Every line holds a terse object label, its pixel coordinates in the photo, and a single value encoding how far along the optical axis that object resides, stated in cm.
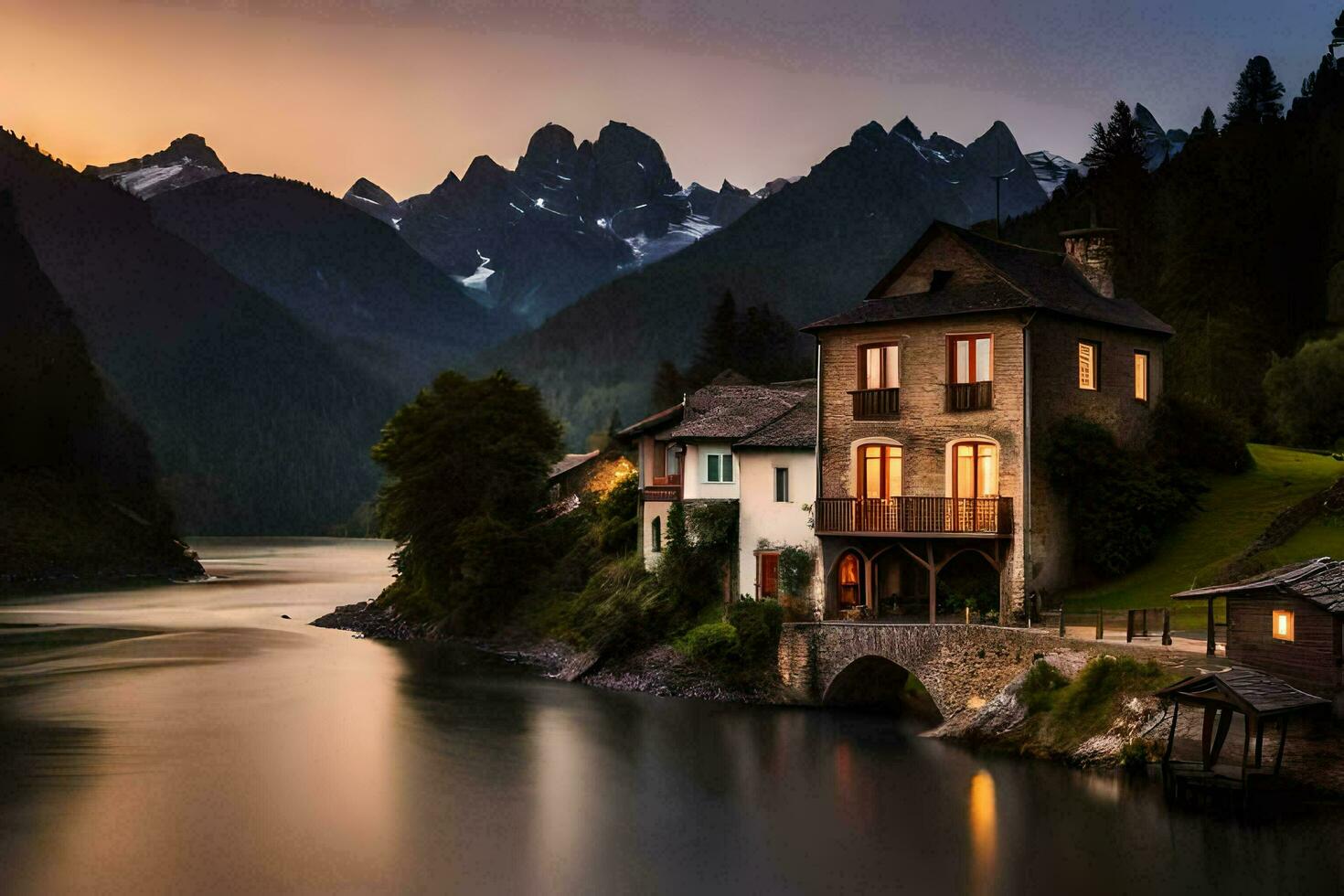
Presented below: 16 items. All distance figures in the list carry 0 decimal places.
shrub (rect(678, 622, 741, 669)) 5312
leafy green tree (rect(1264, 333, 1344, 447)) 6956
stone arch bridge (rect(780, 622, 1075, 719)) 4275
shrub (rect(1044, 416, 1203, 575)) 4875
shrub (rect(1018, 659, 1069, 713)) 3953
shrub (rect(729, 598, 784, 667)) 5178
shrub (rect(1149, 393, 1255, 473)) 5469
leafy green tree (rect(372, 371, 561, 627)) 8144
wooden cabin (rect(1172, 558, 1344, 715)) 3172
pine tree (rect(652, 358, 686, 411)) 12775
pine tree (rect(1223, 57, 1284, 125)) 12569
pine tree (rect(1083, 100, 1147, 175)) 11350
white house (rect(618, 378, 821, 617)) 5444
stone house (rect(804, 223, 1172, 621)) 4816
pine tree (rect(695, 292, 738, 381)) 12595
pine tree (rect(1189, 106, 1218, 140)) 12123
